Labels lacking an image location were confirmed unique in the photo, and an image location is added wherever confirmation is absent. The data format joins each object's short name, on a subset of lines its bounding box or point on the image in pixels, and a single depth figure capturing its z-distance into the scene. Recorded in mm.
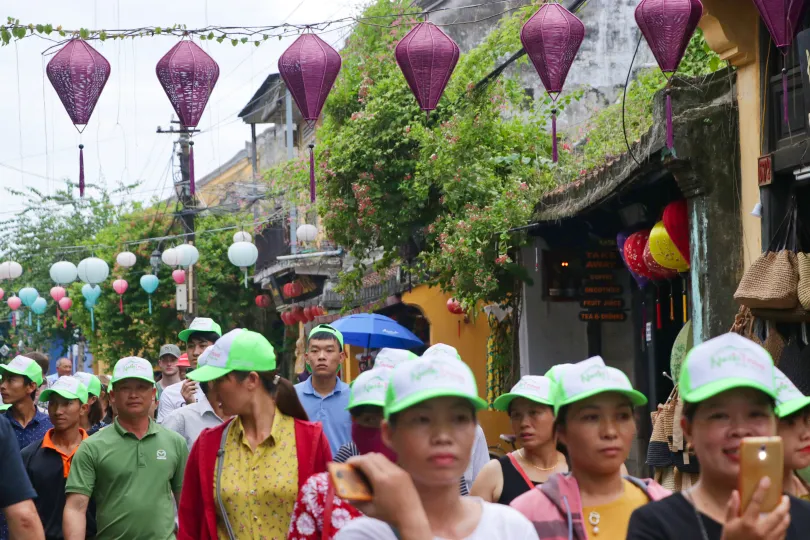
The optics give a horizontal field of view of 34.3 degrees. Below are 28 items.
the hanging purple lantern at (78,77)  11788
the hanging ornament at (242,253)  25656
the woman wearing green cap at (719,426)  3346
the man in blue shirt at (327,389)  7883
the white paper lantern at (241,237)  30375
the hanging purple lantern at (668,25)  10273
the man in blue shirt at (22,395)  8914
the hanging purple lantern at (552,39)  10969
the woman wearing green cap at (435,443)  3252
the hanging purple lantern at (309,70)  11789
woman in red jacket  5398
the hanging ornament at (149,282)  32844
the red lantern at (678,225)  12008
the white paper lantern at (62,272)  27859
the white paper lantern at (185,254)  27531
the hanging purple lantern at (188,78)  11914
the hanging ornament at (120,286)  33844
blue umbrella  15922
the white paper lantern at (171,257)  27888
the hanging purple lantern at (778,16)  9641
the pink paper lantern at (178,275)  33250
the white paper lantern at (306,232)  29391
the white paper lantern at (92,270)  26875
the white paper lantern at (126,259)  33094
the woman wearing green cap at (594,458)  4090
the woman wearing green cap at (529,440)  5648
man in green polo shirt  6711
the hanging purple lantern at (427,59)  11492
